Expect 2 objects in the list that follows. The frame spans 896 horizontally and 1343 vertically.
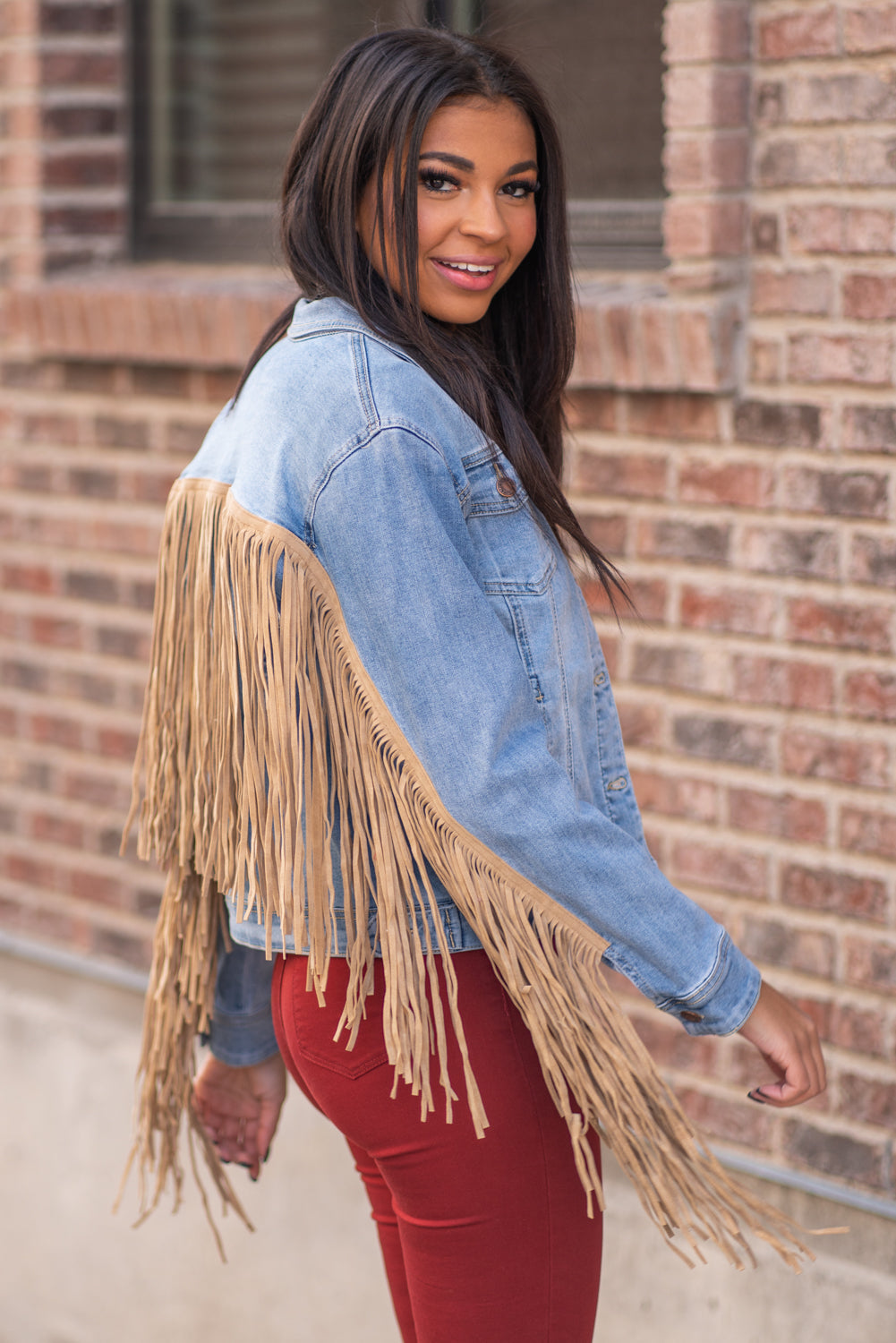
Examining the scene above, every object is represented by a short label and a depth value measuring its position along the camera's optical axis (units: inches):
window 190.0
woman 139.1
